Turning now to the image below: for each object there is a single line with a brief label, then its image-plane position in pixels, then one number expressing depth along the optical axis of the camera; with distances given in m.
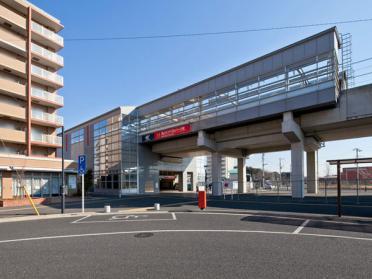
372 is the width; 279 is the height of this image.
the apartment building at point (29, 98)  30.45
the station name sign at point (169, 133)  33.81
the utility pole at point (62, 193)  17.06
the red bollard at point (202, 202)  17.42
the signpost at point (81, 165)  17.46
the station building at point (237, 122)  22.86
